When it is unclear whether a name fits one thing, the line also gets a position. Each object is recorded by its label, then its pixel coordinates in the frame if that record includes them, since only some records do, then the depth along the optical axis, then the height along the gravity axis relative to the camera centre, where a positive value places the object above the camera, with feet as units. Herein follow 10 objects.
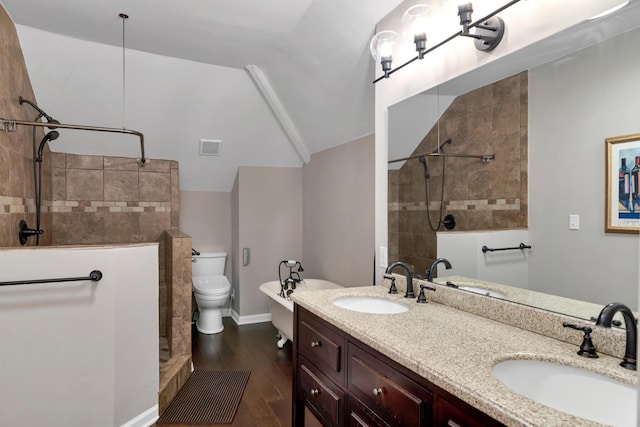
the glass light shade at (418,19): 6.04 +3.08
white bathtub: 11.00 -2.63
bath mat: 8.16 -4.29
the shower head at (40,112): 9.09 +2.46
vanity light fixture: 4.96 +2.53
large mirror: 3.82 +0.60
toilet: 13.51 -2.69
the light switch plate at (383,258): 7.51 -0.87
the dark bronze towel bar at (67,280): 6.15 -1.11
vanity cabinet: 3.33 -1.89
